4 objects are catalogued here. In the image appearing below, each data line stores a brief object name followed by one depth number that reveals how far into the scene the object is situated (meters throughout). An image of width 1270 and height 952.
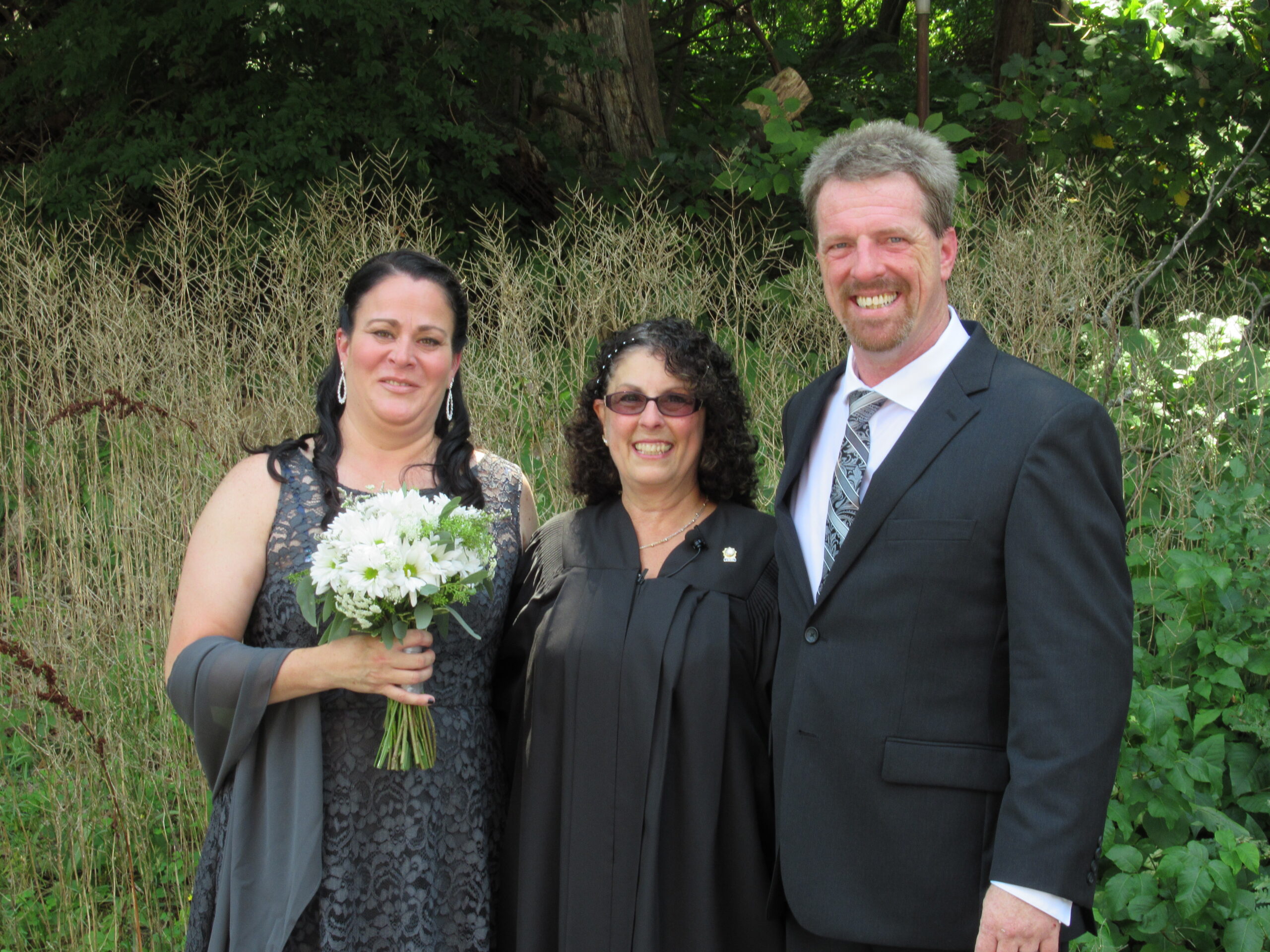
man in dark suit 1.79
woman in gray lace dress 2.19
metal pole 7.38
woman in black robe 2.30
